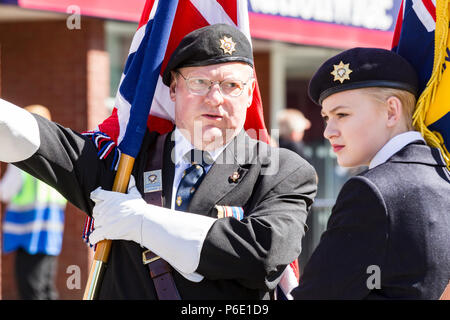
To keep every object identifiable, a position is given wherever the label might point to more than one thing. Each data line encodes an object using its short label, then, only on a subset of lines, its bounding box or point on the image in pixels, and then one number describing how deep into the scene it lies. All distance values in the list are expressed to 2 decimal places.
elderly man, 5.12
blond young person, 4.61
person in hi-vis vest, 12.50
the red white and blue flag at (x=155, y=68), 5.77
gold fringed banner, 5.18
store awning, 16.59
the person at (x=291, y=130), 15.24
